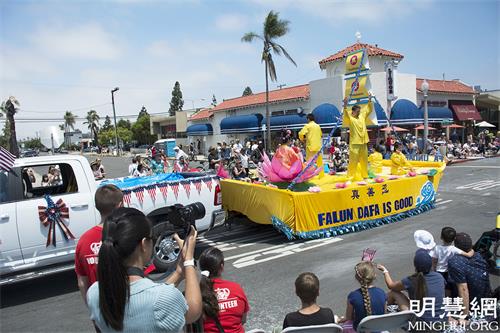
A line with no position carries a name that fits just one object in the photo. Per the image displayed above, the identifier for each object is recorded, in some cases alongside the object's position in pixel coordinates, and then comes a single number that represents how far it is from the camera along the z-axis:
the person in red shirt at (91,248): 2.90
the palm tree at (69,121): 103.06
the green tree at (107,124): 92.50
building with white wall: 25.94
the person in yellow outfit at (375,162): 10.92
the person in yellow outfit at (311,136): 9.29
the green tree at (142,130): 69.19
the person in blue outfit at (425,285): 3.46
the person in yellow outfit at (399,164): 10.26
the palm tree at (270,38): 25.73
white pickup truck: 4.97
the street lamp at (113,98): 39.81
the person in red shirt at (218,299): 2.63
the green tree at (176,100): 79.00
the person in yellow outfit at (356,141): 9.31
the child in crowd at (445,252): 4.10
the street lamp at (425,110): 19.75
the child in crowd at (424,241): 3.91
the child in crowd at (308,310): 2.79
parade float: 7.22
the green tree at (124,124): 79.50
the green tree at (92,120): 91.61
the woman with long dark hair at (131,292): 1.73
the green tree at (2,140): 65.62
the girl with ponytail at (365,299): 3.12
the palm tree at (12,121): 11.12
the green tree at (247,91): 89.56
